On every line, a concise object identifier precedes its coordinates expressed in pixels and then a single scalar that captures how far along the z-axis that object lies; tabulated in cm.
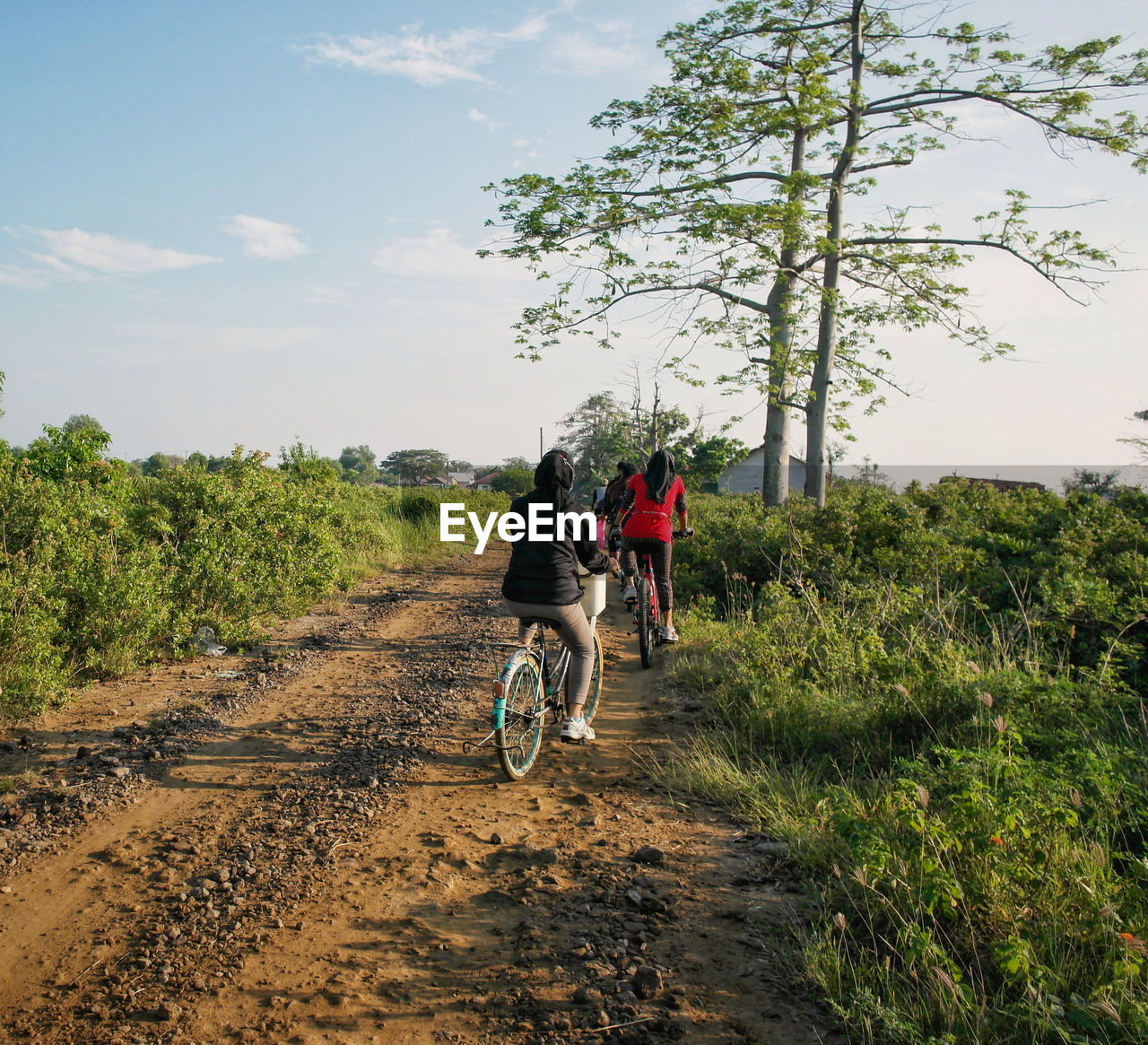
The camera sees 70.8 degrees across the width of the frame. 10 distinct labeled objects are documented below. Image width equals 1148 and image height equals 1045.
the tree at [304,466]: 1455
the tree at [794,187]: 1639
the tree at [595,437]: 5127
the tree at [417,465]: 10719
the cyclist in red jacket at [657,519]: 847
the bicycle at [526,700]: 504
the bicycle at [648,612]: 825
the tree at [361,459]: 11966
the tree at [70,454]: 930
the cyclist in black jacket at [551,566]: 535
